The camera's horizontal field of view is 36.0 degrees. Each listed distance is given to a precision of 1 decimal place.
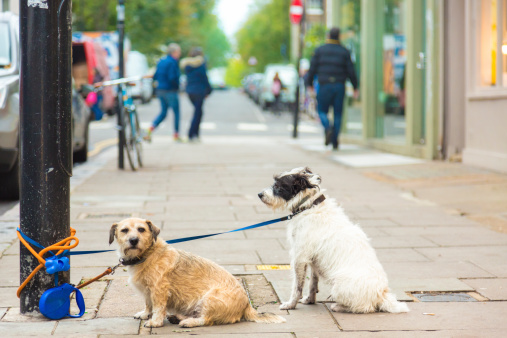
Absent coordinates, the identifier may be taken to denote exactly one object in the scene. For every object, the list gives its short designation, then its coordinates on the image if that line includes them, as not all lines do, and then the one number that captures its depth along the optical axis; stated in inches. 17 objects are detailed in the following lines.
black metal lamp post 164.6
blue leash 167.7
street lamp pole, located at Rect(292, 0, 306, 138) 795.4
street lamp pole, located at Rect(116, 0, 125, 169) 453.1
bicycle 452.1
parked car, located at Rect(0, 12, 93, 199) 324.5
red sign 897.9
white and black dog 169.6
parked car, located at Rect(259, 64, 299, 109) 1342.3
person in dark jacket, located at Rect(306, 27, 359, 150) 575.5
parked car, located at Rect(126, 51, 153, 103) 1508.4
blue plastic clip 165.9
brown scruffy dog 159.9
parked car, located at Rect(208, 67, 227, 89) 3395.7
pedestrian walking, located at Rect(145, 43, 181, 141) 667.4
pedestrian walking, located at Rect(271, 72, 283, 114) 1315.2
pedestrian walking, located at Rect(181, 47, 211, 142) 704.4
